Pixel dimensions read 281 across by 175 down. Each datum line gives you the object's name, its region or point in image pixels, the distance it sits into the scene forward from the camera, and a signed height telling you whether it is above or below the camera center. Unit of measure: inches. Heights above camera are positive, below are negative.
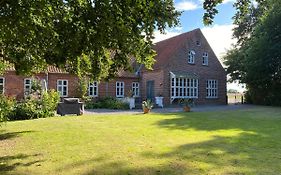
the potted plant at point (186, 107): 586.9 -36.2
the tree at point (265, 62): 757.8 +123.1
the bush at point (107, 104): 683.6 -34.0
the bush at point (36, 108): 457.7 -32.2
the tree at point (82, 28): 143.9 +52.1
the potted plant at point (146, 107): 537.4 -34.0
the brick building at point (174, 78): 731.5 +60.6
